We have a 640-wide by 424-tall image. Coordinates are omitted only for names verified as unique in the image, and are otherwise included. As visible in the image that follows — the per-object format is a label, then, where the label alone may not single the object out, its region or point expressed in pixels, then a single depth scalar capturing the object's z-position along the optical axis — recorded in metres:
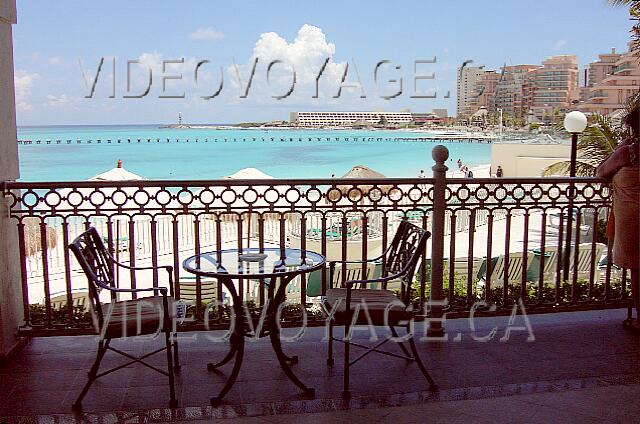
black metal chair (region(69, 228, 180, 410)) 3.18
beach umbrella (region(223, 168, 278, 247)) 12.67
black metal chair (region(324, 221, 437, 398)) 3.38
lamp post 9.68
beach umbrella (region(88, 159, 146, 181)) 11.56
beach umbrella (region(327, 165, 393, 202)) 17.81
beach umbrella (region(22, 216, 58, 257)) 11.05
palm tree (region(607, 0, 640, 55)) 8.59
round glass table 3.34
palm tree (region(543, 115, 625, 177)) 11.20
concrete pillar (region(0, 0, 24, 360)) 3.81
